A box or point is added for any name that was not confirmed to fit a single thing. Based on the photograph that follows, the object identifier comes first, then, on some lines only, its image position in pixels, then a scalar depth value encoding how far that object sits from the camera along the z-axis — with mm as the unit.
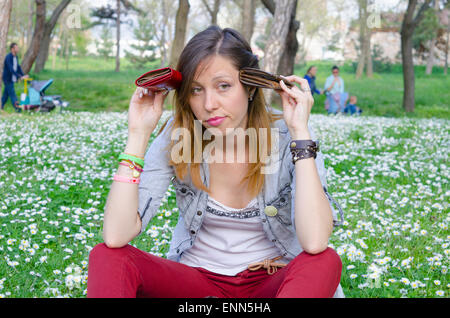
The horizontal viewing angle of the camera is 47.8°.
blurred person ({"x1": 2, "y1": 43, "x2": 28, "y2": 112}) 14992
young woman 2584
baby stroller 14820
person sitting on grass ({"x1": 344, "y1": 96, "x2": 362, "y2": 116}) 18188
